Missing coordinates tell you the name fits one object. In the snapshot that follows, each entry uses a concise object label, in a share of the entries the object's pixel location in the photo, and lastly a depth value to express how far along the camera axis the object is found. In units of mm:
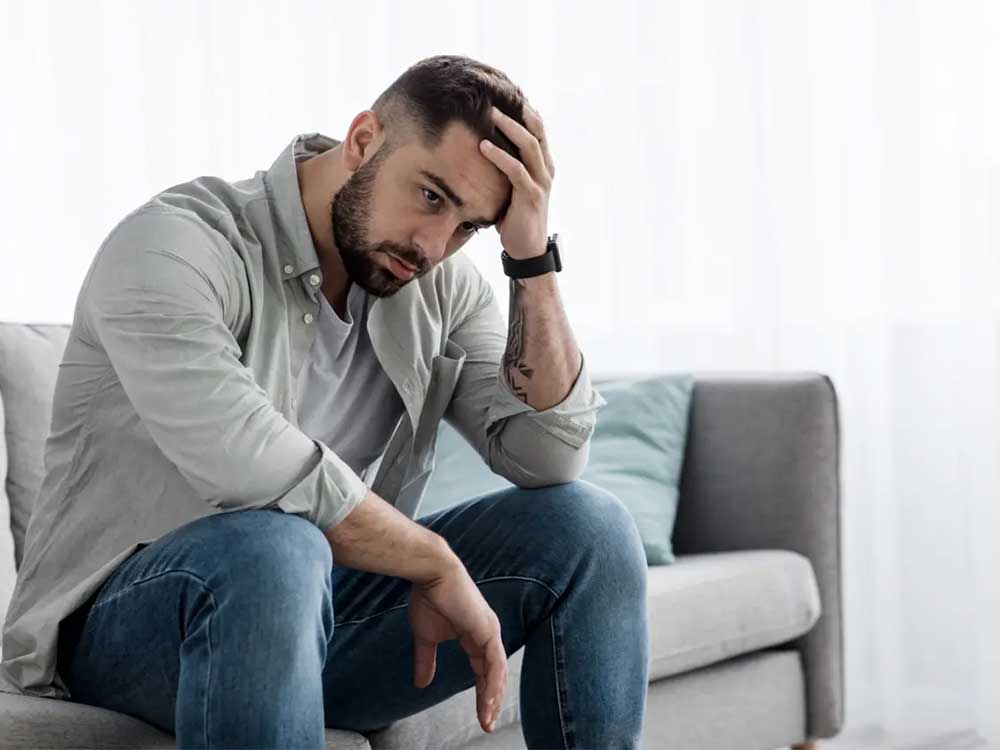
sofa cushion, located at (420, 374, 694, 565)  3238
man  2118
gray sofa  2813
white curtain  3721
